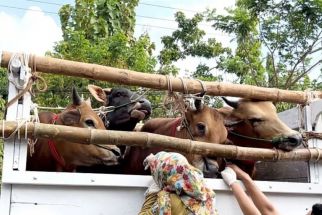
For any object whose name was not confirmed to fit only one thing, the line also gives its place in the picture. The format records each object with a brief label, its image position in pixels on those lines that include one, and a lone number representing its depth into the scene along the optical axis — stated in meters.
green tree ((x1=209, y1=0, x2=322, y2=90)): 11.98
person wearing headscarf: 2.58
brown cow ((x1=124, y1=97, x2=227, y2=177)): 3.24
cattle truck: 2.49
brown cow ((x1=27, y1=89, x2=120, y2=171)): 3.30
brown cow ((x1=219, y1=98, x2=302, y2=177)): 3.73
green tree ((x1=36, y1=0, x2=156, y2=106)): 10.98
